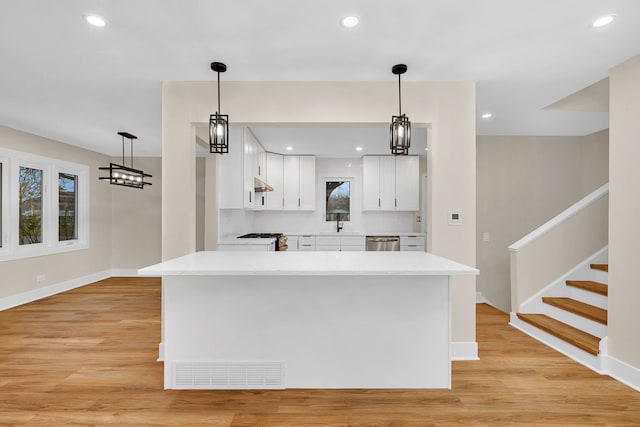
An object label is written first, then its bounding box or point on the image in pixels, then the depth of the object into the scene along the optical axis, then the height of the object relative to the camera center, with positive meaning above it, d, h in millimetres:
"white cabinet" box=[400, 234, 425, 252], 5785 -505
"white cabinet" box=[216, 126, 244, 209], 4254 +473
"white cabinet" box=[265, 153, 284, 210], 5902 +617
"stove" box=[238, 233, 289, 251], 4826 -380
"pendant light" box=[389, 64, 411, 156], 2387 +586
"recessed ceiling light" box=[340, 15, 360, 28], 1945 +1169
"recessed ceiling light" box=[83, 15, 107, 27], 1934 +1167
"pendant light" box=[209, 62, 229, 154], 2363 +589
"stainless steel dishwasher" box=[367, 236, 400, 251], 5707 -535
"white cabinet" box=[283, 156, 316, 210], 6004 +588
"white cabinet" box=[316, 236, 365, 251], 5746 -538
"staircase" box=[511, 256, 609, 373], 2721 -1034
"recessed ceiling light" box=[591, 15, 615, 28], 1913 +1156
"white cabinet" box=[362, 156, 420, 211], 5945 +551
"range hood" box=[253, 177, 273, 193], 5029 +420
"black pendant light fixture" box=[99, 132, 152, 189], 4356 +518
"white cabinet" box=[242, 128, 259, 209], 4307 +670
